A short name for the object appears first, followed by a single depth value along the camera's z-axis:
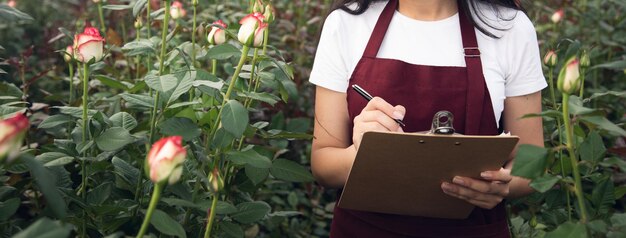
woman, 1.56
